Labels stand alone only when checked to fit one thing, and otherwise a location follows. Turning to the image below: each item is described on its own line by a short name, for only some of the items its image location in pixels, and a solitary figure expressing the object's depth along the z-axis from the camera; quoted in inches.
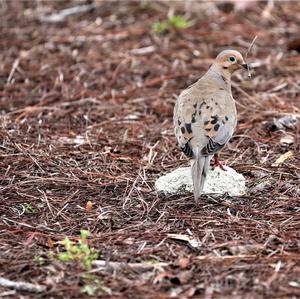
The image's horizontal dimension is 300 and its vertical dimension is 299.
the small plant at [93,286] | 315.9
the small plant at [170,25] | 772.6
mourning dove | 410.0
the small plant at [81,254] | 336.6
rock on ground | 424.2
